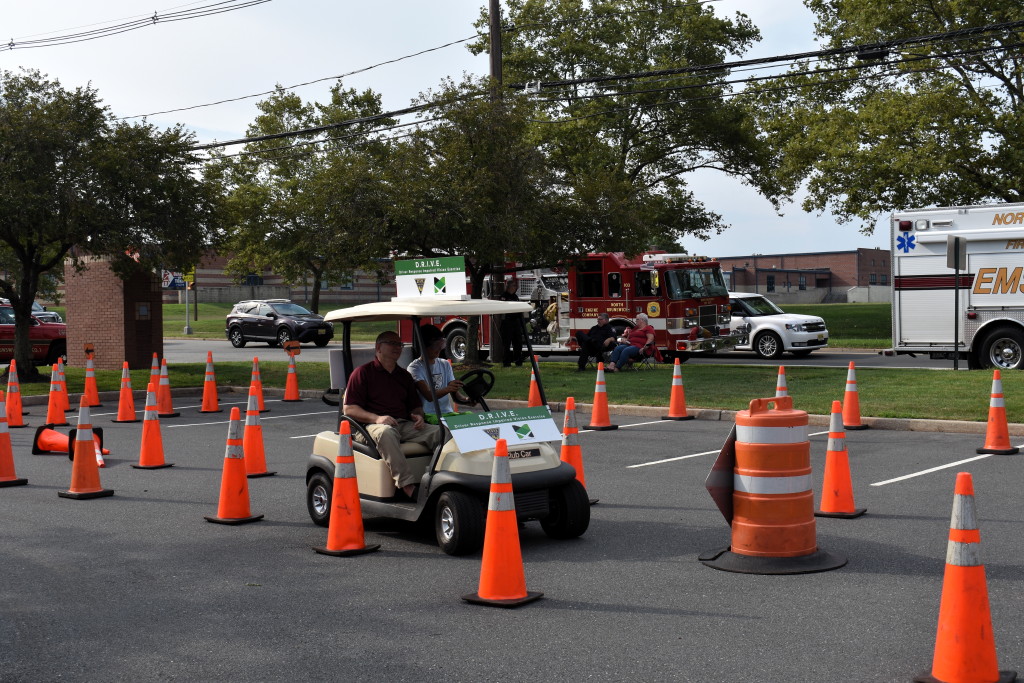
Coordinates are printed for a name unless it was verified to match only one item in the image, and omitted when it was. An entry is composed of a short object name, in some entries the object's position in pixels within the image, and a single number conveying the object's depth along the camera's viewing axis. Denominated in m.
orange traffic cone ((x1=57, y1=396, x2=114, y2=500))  9.93
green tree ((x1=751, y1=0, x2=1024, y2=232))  31.83
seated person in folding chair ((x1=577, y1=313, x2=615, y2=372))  23.33
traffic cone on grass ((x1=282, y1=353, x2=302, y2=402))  19.69
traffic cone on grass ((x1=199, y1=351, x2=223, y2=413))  17.38
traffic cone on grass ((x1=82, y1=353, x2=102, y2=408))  17.42
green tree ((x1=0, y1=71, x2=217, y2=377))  21.03
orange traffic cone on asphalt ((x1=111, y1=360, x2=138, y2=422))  16.41
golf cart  7.64
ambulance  20.77
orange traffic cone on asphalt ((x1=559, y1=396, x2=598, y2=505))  9.21
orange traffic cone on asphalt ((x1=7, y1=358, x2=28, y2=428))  15.39
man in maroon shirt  8.13
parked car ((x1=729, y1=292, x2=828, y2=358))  28.48
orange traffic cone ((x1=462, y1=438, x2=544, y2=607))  6.32
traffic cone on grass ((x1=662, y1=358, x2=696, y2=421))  15.75
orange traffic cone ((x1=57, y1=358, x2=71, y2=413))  16.38
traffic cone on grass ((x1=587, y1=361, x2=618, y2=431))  14.55
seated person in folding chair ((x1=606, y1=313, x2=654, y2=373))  22.80
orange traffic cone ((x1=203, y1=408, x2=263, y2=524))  8.84
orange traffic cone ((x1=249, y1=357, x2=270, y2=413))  15.05
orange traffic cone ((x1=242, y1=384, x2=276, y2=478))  11.08
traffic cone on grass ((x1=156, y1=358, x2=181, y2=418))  16.88
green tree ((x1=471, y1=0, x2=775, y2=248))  41.09
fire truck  25.94
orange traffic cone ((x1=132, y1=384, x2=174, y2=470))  11.78
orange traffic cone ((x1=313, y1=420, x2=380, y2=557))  7.51
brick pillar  25.58
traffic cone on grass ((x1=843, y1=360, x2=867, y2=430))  14.15
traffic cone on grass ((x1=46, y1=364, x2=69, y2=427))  16.03
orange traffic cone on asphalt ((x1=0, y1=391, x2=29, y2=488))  10.73
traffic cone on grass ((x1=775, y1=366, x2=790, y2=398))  13.20
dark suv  39.75
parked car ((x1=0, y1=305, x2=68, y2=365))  26.59
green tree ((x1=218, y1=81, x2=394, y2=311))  22.44
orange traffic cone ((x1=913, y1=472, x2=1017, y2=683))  4.77
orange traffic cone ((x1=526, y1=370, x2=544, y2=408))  12.69
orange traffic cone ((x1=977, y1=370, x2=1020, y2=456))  11.84
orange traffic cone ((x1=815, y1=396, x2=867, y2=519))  8.63
